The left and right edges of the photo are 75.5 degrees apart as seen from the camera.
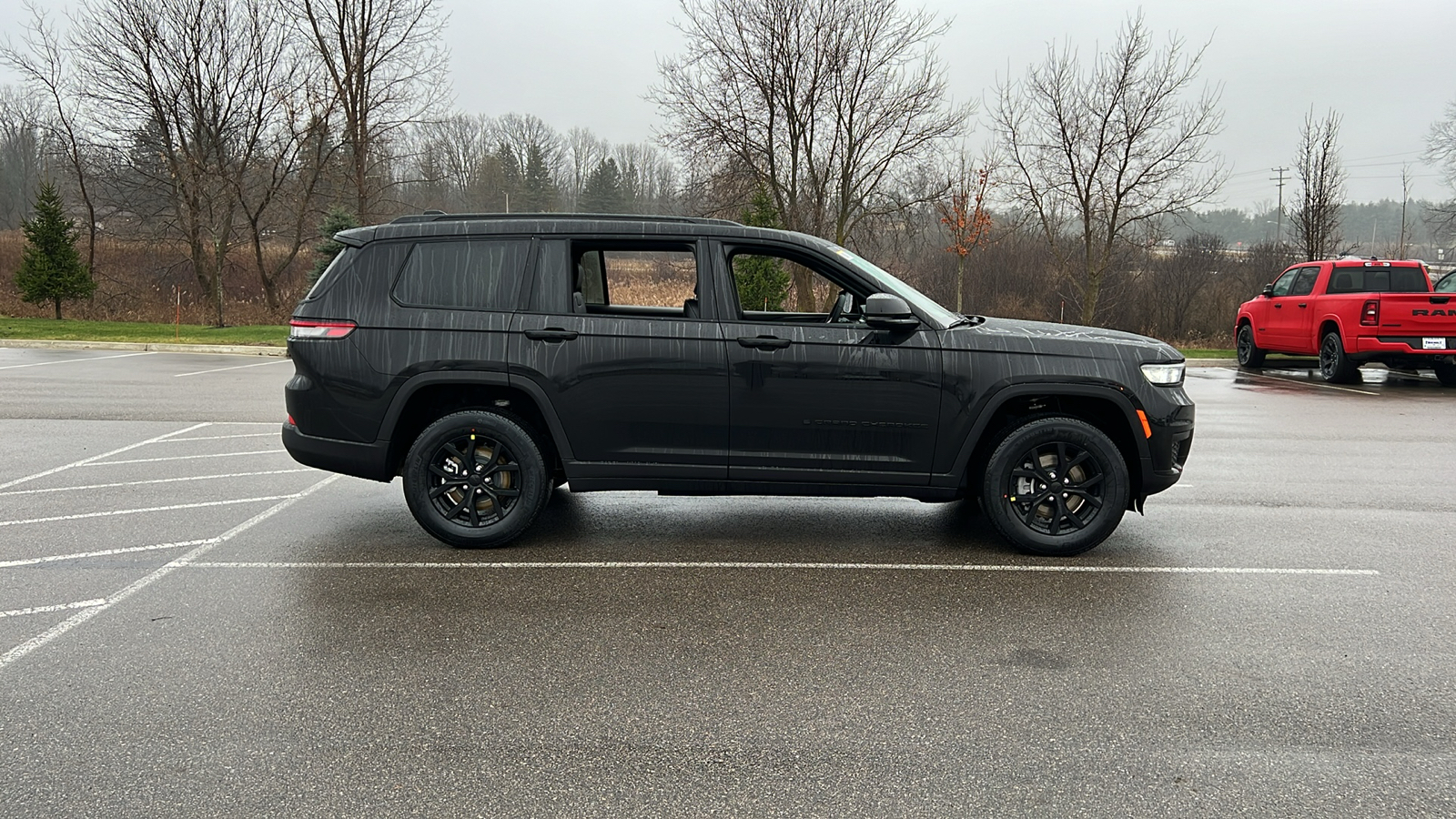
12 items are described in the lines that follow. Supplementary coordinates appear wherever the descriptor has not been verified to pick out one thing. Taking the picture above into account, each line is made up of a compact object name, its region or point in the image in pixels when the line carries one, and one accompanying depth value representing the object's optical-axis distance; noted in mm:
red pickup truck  14617
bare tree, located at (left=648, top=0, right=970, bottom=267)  26938
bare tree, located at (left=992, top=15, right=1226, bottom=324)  25031
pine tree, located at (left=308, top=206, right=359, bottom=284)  25625
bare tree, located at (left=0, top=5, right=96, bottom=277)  30500
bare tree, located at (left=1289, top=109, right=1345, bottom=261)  23562
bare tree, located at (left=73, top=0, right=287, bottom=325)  29594
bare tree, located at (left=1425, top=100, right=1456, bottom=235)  36750
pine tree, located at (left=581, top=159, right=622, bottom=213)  57844
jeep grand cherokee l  5391
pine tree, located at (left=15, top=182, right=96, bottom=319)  28375
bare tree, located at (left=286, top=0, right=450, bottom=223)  28203
